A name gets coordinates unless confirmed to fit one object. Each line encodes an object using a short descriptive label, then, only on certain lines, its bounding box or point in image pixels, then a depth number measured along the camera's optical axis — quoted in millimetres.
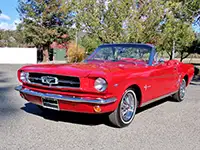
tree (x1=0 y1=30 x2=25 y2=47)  26429
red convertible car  2665
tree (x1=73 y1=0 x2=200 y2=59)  7678
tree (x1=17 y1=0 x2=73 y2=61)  18057
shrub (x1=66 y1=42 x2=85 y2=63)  16335
